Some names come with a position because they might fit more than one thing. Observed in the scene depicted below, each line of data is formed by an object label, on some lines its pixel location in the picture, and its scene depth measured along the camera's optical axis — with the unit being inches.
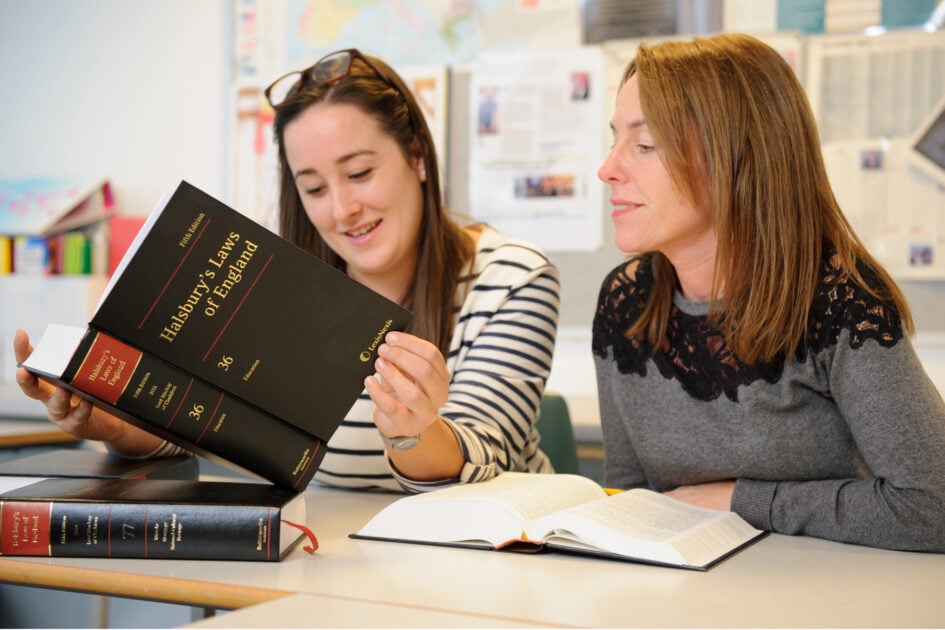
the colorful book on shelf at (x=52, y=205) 111.6
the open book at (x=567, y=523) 33.4
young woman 49.7
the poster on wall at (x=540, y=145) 99.3
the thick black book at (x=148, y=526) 32.6
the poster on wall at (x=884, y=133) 87.3
